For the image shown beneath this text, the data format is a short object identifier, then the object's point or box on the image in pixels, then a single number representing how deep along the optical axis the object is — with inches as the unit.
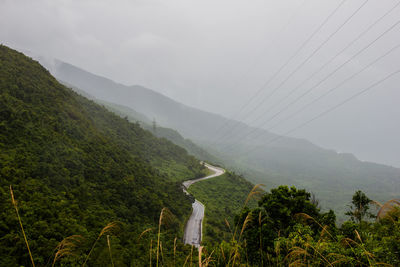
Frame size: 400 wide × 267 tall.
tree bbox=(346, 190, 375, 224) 807.7
